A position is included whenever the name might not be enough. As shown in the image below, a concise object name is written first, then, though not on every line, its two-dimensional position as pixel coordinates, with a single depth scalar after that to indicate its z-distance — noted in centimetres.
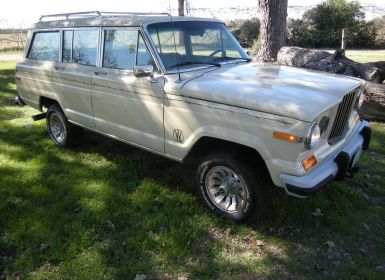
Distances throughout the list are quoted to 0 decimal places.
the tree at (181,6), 1766
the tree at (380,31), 2230
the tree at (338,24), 2264
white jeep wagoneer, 327
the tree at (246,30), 2208
